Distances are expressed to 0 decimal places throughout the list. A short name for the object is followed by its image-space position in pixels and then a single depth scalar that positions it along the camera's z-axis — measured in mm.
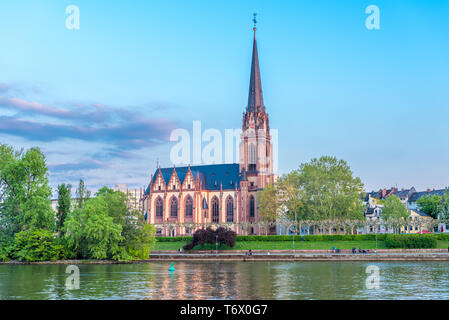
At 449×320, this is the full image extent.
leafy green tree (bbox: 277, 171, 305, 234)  103375
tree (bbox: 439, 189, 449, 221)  111000
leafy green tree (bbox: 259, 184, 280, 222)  108931
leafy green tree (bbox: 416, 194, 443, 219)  120462
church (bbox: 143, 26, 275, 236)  126812
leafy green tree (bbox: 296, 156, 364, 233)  98000
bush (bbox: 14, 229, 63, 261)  69000
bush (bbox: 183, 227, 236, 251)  87000
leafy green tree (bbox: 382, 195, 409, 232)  108188
